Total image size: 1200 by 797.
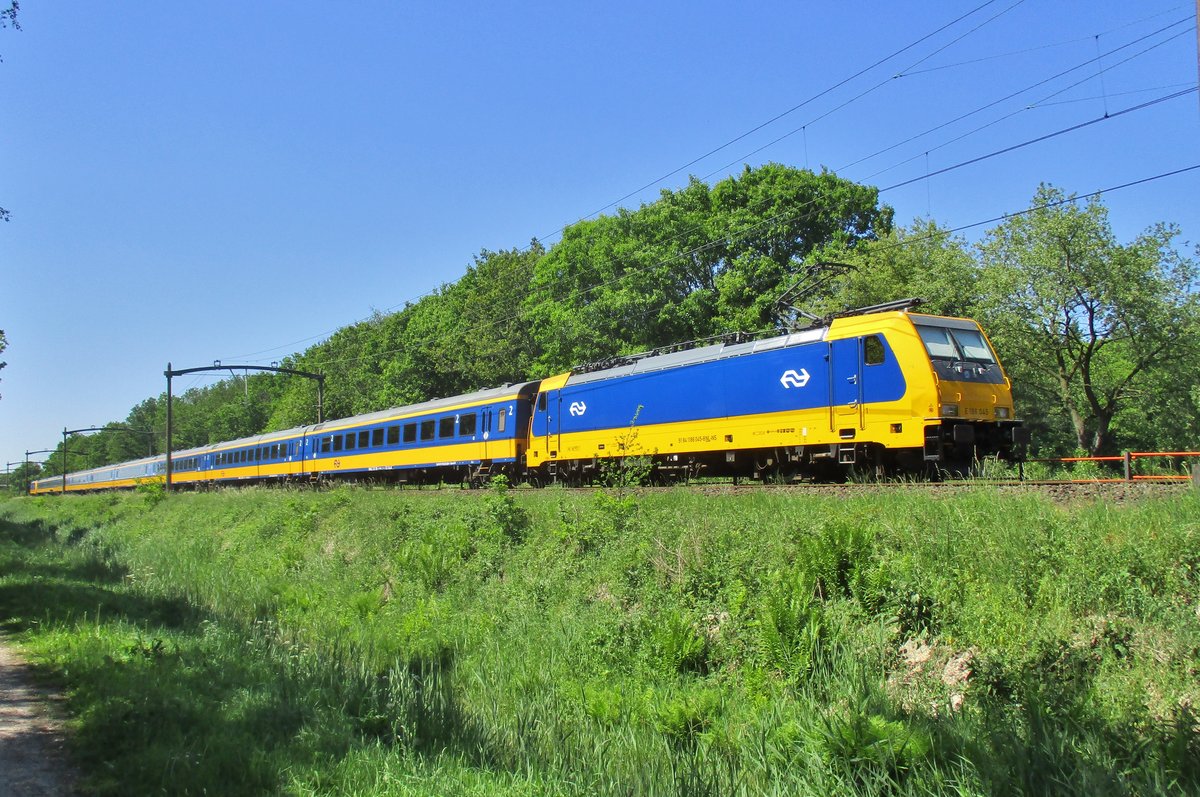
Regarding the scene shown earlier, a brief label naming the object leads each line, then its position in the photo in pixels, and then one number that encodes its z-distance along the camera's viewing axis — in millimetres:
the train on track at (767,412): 14062
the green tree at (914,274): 29094
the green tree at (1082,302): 27578
